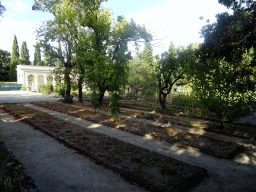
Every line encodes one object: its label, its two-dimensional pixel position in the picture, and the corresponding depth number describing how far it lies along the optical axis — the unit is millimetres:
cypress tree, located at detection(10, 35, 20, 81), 48375
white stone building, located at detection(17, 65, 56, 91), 39844
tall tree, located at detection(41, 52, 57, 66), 17003
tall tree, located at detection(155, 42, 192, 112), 9984
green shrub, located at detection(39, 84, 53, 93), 29866
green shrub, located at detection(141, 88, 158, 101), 13008
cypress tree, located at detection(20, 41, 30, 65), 50728
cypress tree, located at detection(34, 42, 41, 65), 53162
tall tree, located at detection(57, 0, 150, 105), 13270
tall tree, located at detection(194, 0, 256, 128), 5391
